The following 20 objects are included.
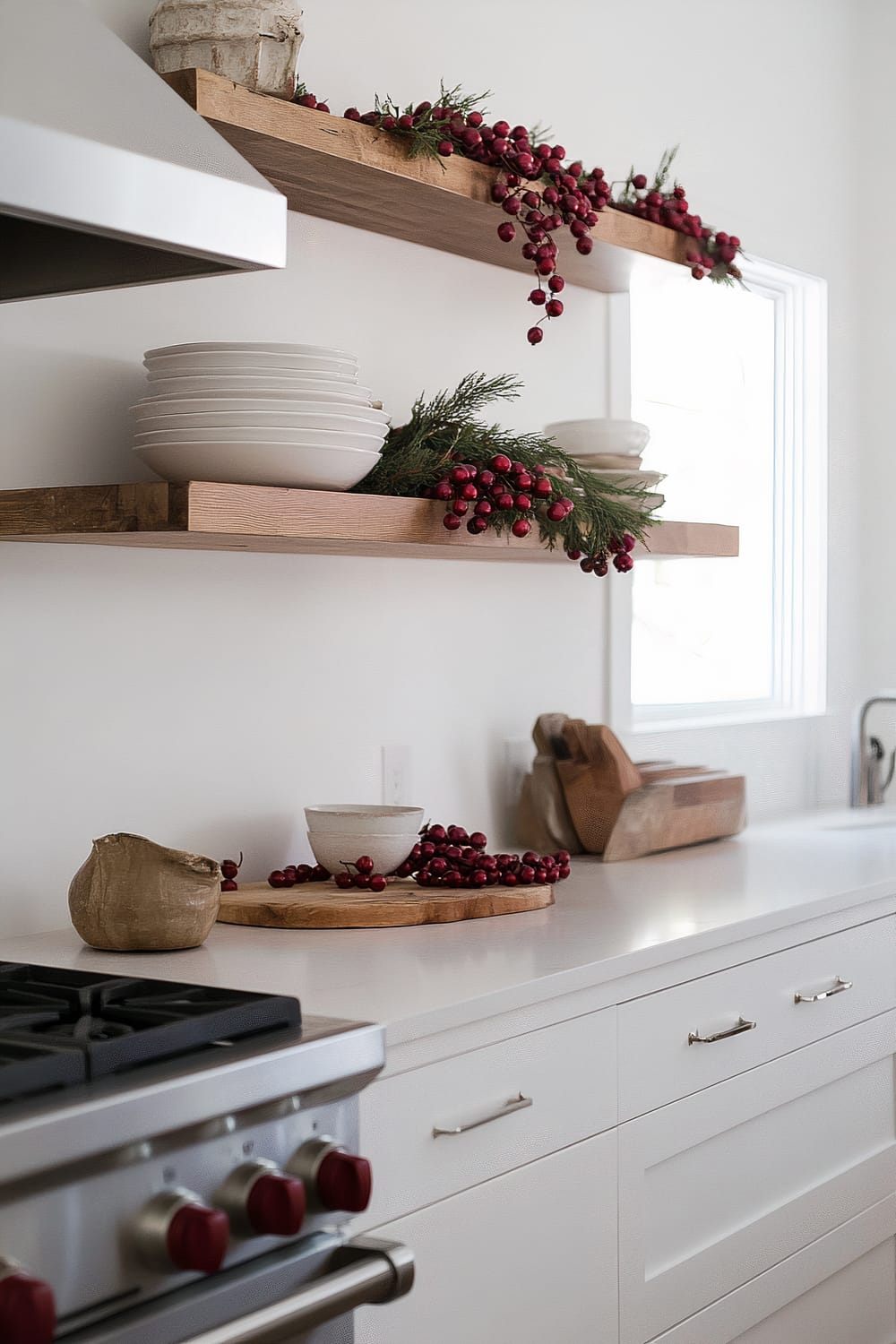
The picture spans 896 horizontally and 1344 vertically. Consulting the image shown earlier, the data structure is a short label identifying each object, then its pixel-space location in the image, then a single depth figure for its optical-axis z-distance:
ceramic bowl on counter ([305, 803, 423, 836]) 1.99
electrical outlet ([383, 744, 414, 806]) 2.30
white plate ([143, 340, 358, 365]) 1.74
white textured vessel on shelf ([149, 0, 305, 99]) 1.80
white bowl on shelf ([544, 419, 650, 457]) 2.36
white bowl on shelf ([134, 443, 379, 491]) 1.74
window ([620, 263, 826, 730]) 3.11
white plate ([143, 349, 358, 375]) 1.74
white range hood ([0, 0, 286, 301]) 1.22
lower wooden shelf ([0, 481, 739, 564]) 1.64
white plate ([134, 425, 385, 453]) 1.73
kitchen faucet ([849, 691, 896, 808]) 3.36
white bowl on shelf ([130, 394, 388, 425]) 1.73
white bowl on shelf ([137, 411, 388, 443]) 1.73
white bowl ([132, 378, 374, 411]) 1.74
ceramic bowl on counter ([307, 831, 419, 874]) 2.00
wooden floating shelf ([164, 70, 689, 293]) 1.76
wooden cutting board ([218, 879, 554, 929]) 1.83
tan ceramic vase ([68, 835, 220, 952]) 1.62
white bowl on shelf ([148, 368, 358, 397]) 1.74
